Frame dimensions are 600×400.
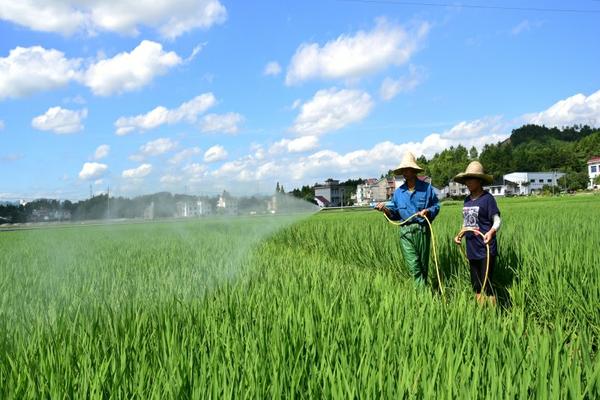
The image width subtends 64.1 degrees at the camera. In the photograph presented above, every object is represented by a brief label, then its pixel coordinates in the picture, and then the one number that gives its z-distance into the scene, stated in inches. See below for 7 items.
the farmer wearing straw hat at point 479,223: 177.3
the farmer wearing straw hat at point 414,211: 198.4
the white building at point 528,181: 3992.9
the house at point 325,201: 2040.6
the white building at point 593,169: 3494.6
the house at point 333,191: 2417.6
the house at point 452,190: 4134.1
